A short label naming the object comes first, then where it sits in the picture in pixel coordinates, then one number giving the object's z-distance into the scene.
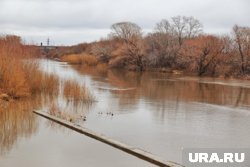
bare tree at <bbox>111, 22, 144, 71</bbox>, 59.81
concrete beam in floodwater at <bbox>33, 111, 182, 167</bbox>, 10.39
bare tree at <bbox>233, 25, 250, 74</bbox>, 49.47
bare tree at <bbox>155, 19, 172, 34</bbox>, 67.90
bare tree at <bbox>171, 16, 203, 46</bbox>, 68.69
